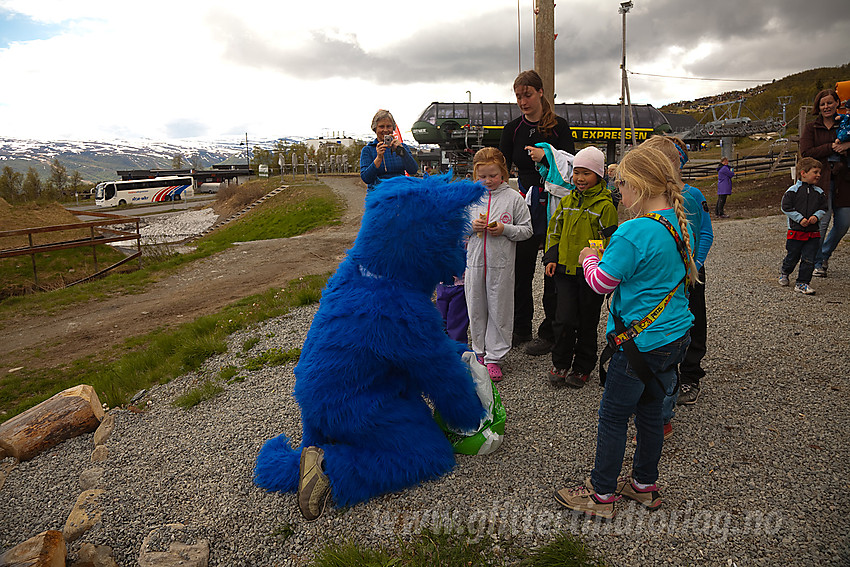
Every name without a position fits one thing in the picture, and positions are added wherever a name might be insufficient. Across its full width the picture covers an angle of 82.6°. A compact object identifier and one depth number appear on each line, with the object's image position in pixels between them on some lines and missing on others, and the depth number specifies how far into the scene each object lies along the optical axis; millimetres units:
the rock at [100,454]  3756
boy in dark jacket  5621
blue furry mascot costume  2650
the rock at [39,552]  2377
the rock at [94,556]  2598
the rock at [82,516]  2871
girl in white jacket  4062
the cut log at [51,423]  3887
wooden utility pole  6109
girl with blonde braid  2293
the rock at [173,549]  2459
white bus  44969
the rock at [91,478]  3379
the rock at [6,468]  3658
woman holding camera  4551
